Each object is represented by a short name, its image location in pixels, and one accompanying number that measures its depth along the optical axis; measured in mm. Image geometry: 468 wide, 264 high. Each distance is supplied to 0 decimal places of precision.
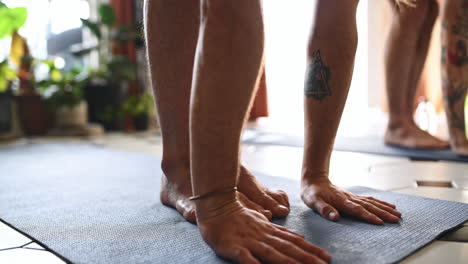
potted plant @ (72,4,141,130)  3963
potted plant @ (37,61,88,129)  3621
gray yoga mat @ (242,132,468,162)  1798
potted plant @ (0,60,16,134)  3484
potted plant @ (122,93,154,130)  3924
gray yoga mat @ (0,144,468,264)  776
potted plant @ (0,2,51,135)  3672
